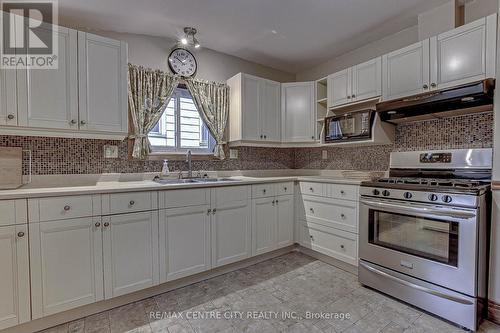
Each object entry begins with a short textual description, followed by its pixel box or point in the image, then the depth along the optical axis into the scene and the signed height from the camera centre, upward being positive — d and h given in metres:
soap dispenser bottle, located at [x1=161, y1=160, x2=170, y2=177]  2.63 -0.11
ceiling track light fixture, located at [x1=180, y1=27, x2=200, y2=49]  2.53 +1.32
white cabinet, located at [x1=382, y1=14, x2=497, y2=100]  1.82 +0.83
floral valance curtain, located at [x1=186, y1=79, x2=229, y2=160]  2.92 +0.67
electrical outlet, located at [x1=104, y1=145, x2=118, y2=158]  2.35 +0.09
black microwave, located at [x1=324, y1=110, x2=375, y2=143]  2.50 +0.37
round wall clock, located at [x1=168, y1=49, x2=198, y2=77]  2.76 +1.13
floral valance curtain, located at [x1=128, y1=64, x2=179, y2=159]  2.47 +0.63
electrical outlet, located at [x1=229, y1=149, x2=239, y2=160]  3.20 +0.08
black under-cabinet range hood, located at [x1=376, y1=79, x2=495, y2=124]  1.78 +0.46
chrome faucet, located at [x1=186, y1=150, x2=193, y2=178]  2.74 -0.03
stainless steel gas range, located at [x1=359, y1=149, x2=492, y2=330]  1.66 -0.57
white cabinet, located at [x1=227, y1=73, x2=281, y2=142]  2.99 +0.65
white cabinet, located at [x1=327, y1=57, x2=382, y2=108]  2.53 +0.85
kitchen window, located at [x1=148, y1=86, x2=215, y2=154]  2.73 +0.36
